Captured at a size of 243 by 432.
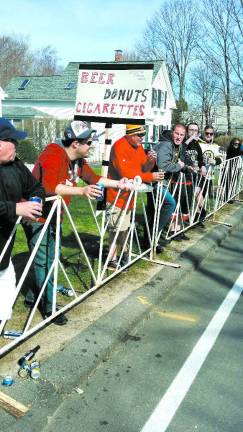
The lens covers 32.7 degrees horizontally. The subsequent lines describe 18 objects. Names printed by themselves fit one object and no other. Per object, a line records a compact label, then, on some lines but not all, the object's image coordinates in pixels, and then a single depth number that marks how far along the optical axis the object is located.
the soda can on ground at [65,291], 4.32
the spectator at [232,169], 10.41
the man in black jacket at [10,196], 2.80
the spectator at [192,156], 7.06
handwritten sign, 4.16
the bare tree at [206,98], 48.10
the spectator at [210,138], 8.77
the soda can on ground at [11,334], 3.34
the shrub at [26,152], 18.92
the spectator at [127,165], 4.84
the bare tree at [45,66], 68.62
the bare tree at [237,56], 28.22
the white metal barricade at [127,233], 3.47
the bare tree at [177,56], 52.66
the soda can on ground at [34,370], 2.85
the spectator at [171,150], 5.82
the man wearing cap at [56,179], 3.48
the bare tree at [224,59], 32.84
